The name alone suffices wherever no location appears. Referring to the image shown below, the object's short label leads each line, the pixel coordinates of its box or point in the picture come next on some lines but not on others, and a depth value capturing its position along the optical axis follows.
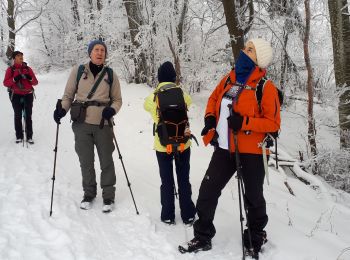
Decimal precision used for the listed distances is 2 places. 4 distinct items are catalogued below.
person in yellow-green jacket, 4.53
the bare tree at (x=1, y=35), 19.56
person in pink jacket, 8.10
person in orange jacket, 3.56
